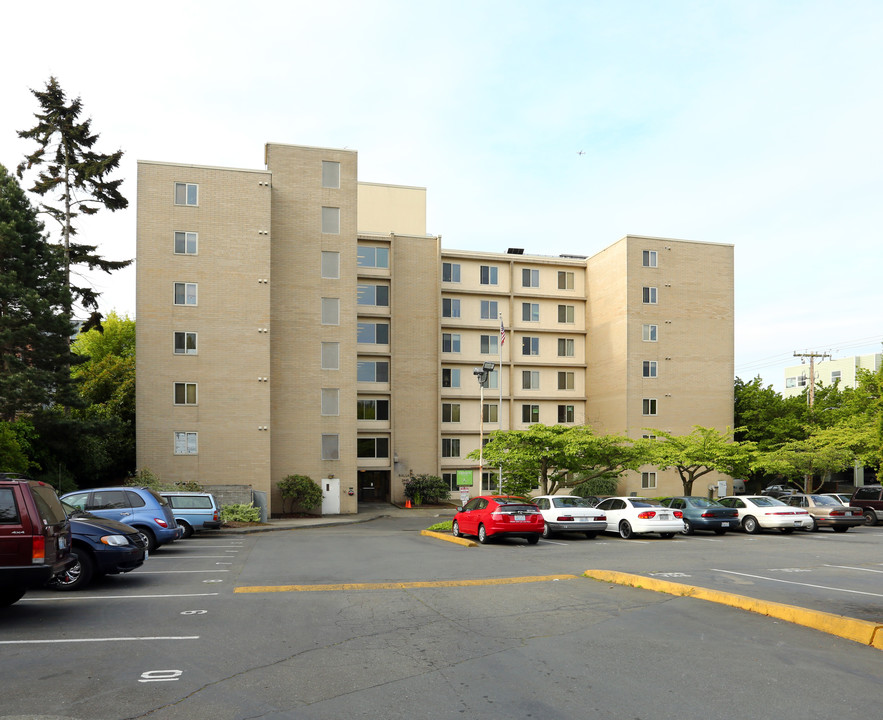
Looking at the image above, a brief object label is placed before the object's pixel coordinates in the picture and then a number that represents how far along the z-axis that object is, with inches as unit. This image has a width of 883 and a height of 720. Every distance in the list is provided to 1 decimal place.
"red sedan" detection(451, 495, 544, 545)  836.0
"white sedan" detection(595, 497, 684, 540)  964.0
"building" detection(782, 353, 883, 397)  3934.5
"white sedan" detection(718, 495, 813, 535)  1073.5
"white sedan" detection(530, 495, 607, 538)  951.6
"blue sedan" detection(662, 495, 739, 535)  1046.4
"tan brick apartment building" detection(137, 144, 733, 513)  1553.9
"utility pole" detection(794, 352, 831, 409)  2191.4
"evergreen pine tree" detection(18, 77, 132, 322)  1632.6
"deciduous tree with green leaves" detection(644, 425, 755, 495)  1432.1
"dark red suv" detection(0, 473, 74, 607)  372.2
